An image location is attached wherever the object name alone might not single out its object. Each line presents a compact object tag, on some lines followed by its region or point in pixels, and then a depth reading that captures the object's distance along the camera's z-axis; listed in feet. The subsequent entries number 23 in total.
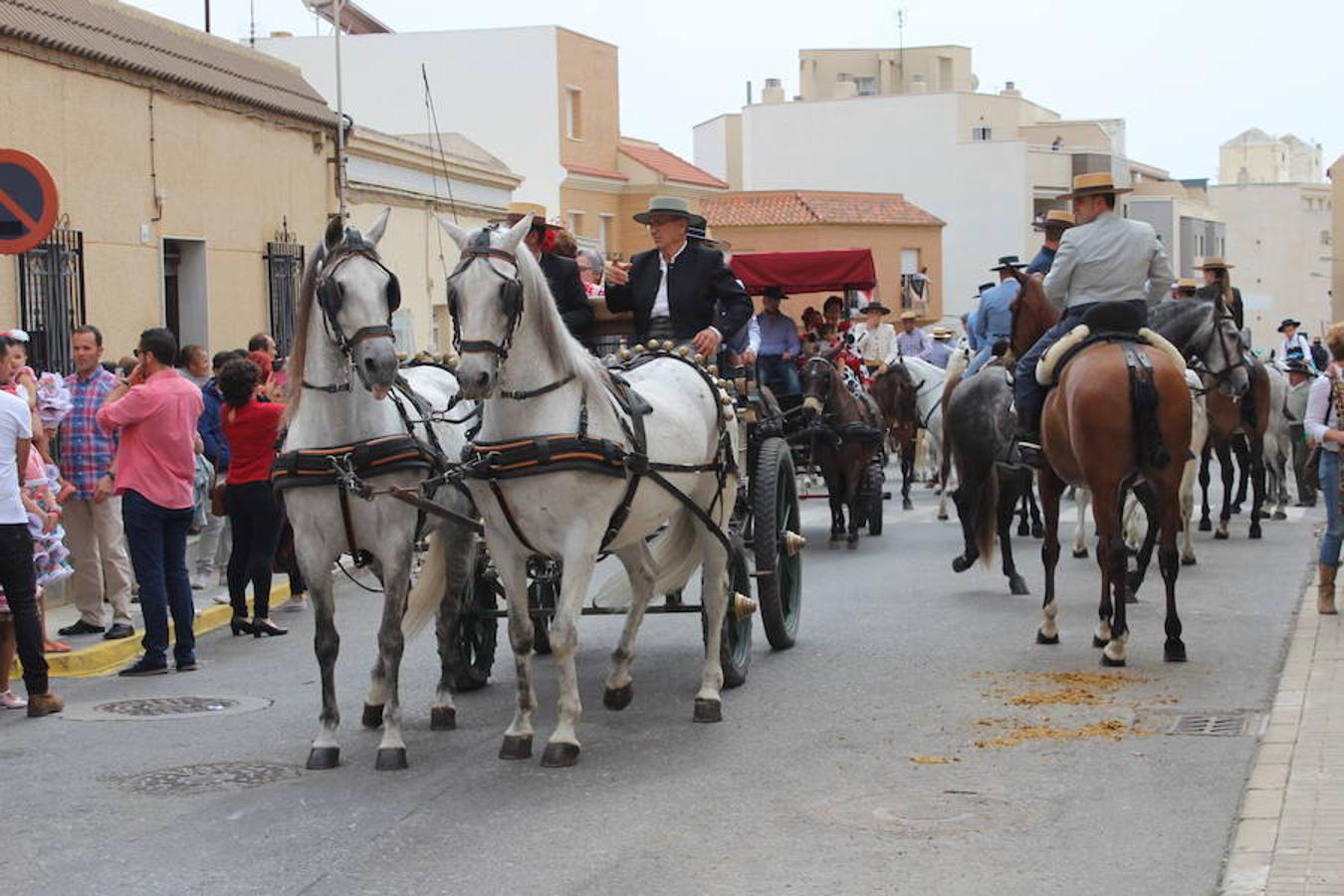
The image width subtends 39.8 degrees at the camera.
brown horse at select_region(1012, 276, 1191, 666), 33.73
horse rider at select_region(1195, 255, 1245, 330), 53.72
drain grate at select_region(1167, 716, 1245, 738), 28.30
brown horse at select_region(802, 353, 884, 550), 55.01
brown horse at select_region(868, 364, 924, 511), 69.92
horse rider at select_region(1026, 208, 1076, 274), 46.03
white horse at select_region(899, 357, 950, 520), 69.56
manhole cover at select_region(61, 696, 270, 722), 31.83
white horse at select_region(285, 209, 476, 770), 26.84
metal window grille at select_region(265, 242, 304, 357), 71.92
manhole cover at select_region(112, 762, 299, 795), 26.07
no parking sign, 36.70
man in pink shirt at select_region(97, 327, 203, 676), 35.42
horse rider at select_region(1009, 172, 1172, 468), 36.70
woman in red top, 40.52
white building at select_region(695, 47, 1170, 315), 256.11
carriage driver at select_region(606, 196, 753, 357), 33.14
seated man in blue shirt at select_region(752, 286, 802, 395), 55.62
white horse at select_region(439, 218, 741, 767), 25.52
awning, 55.93
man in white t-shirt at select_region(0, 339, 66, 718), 31.24
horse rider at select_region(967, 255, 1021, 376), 52.65
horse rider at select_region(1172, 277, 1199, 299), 60.70
